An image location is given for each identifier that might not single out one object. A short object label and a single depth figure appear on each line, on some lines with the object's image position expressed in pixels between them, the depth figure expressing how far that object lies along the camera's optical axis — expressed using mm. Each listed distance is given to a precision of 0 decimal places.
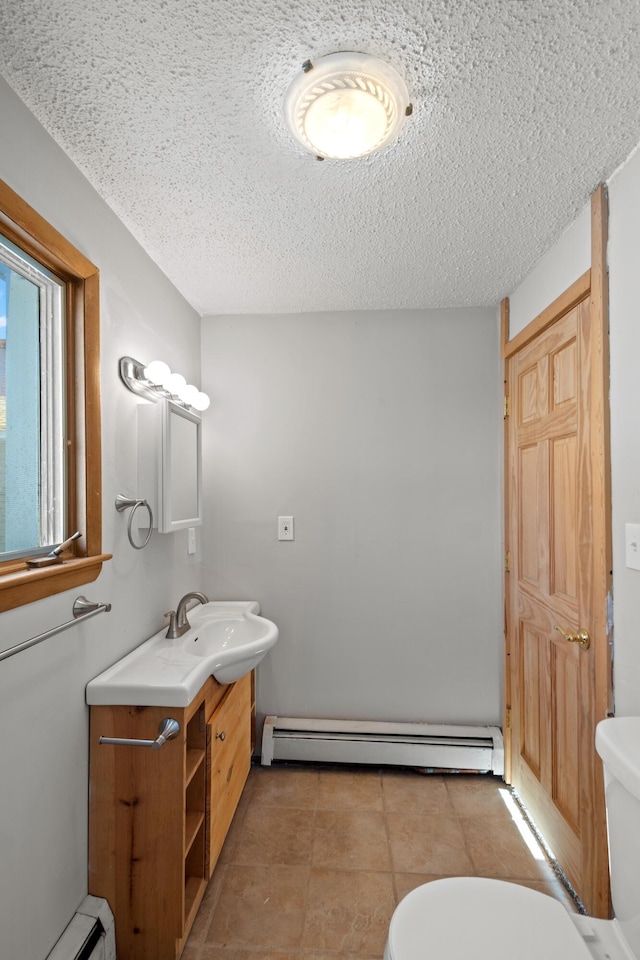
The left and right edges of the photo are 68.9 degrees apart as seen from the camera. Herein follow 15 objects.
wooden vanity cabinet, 1328
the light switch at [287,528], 2404
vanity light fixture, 1622
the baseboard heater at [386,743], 2193
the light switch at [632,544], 1257
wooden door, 1423
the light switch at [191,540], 2230
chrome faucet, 1833
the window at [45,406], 1134
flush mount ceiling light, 988
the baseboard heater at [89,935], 1192
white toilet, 897
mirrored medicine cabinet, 1716
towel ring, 1559
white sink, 1346
